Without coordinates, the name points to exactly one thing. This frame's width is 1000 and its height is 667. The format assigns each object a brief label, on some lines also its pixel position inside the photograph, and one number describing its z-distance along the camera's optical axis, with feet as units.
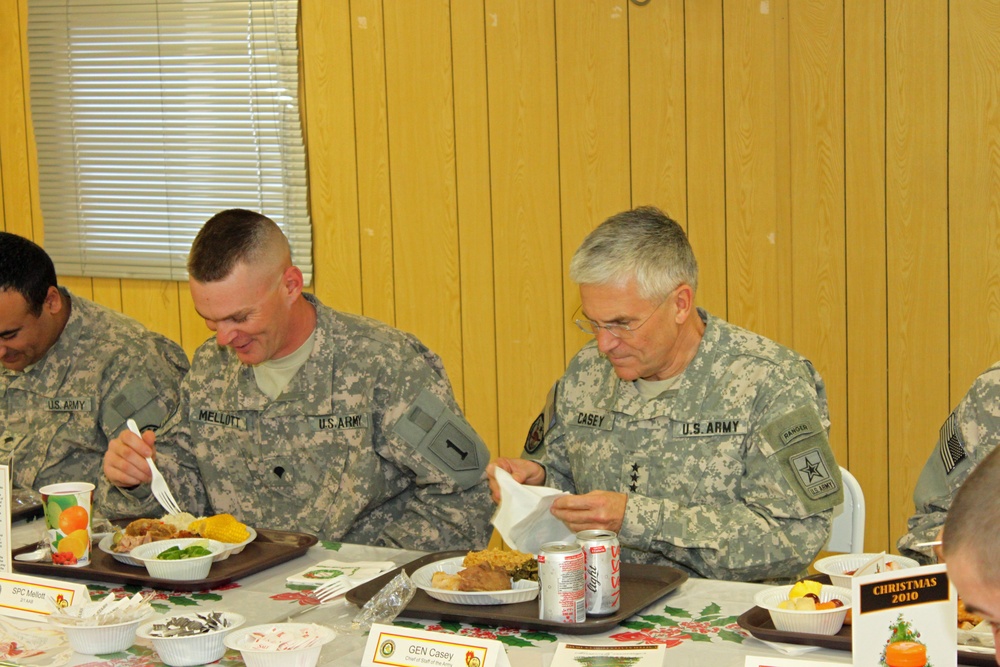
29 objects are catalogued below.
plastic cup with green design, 8.27
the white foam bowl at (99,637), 6.78
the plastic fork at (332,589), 7.60
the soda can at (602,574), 6.73
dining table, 6.35
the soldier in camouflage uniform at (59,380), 11.86
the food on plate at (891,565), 6.72
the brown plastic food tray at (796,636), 5.84
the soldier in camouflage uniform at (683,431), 8.26
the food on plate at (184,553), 8.02
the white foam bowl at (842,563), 6.91
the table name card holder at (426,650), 6.03
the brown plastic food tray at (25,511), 10.19
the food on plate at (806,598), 6.36
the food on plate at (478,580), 7.12
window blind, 15.29
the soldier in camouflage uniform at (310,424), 10.09
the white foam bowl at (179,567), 7.86
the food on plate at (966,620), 6.20
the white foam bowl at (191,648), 6.48
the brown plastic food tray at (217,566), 7.91
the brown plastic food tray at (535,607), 6.68
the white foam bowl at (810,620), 6.25
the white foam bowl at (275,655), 6.29
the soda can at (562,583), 6.60
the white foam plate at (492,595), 7.03
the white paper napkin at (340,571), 7.93
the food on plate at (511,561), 7.40
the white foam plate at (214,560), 8.28
